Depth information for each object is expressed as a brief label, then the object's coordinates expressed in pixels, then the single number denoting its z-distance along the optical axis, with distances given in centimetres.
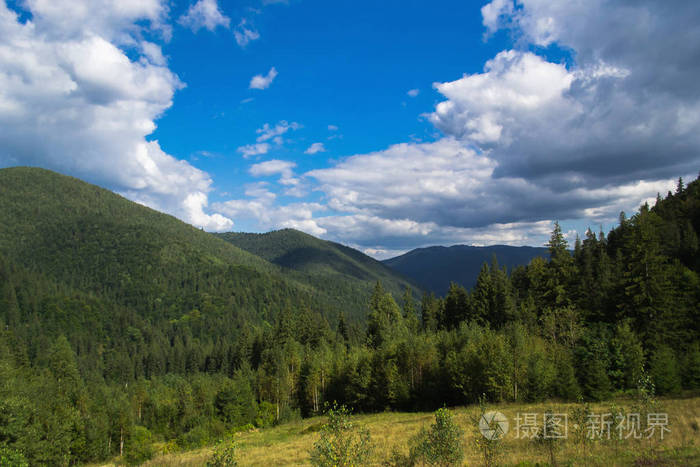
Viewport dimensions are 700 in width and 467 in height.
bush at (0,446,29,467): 2012
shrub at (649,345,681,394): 3769
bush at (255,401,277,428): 6206
